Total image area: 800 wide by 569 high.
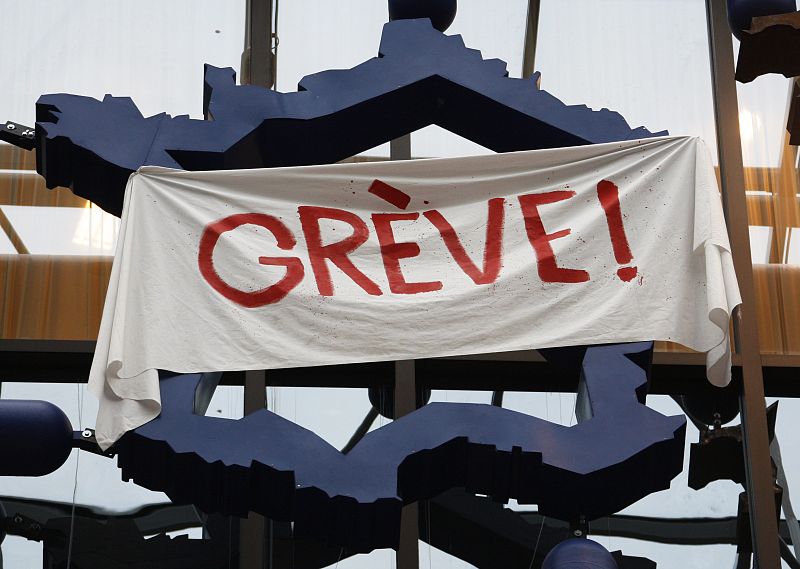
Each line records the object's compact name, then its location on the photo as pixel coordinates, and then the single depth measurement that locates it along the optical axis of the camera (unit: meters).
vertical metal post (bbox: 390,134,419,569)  14.66
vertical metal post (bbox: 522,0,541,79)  18.06
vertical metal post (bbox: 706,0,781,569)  15.19
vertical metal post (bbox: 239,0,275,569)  14.80
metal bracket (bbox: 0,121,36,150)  13.82
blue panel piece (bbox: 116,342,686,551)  11.73
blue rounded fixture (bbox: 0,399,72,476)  13.31
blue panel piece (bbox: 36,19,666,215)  13.48
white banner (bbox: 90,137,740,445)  12.47
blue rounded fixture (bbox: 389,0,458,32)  15.02
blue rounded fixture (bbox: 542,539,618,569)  11.82
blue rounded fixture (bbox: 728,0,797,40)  14.77
